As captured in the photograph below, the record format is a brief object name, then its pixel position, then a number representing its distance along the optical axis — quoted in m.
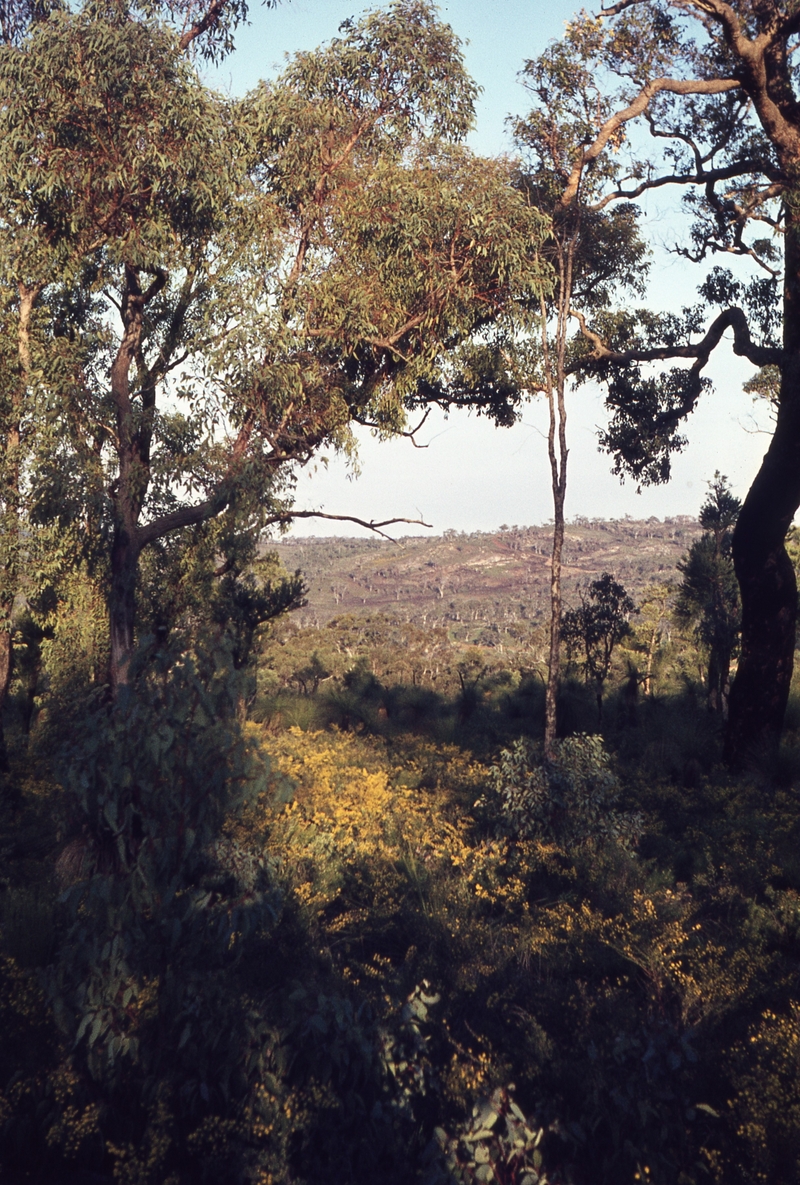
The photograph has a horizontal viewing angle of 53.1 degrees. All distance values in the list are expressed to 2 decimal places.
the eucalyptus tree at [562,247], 9.92
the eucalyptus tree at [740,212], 11.08
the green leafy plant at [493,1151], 3.62
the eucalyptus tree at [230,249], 9.77
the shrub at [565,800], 8.52
